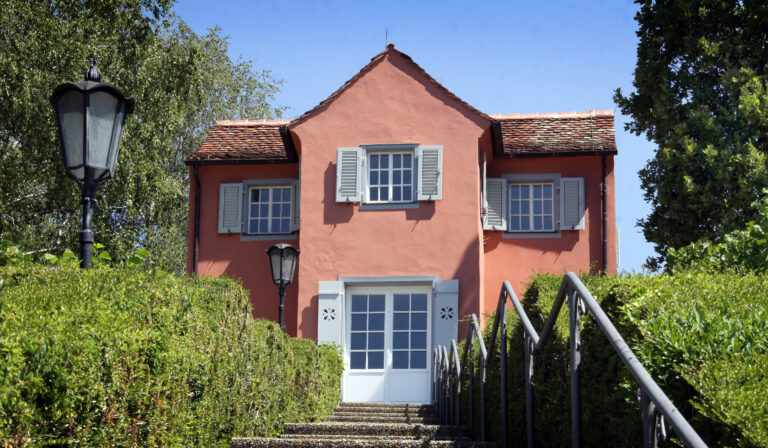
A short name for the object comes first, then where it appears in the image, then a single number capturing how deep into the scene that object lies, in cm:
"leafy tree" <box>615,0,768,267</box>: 1628
